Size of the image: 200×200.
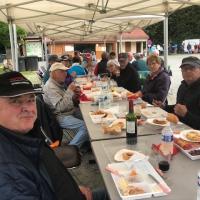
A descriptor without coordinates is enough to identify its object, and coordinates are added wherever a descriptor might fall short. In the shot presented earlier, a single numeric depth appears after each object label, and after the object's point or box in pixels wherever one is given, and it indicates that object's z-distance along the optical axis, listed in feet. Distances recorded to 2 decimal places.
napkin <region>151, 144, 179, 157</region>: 5.82
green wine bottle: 6.55
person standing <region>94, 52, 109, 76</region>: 24.85
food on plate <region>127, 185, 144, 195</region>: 4.33
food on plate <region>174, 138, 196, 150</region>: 5.97
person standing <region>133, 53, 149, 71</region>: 25.36
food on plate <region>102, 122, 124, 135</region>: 7.19
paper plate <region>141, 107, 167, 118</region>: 8.60
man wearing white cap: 11.20
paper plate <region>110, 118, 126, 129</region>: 7.76
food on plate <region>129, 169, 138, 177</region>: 4.84
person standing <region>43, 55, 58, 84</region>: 23.95
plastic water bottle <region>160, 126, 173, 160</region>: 5.60
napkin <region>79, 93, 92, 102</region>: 12.18
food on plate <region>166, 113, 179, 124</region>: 7.85
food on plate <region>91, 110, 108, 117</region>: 9.02
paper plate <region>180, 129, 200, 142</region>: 6.31
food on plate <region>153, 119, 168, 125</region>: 7.72
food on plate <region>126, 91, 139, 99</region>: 11.62
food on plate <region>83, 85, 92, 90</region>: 15.40
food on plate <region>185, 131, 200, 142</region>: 6.31
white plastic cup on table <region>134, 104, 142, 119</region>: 8.56
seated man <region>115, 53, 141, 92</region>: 16.29
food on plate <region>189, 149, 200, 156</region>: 5.62
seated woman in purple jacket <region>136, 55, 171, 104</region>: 12.52
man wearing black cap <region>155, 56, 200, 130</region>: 8.46
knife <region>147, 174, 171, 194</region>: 4.38
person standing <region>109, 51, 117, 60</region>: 25.21
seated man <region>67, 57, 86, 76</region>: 22.86
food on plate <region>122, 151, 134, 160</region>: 5.65
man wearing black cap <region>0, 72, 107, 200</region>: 3.80
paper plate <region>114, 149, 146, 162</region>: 5.59
